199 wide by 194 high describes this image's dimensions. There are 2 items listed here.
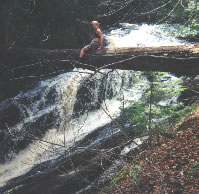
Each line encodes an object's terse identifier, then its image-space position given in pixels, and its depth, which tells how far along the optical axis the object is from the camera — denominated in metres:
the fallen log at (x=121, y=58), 5.01
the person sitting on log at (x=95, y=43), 6.40
